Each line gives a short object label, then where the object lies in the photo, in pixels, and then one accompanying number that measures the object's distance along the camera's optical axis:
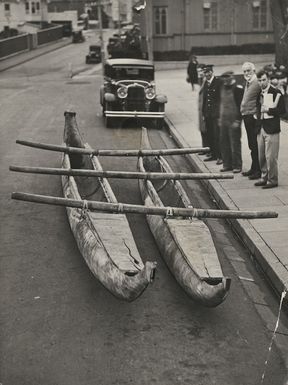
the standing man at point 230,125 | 12.59
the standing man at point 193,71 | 27.70
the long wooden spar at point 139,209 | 7.96
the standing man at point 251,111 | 11.69
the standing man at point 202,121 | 14.06
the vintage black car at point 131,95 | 19.42
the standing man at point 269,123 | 10.91
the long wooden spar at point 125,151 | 11.55
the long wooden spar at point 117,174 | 9.73
